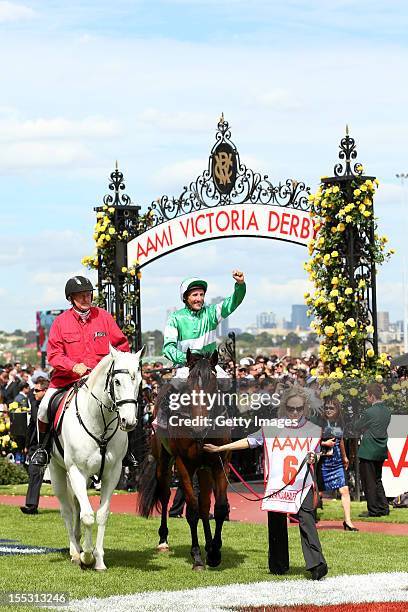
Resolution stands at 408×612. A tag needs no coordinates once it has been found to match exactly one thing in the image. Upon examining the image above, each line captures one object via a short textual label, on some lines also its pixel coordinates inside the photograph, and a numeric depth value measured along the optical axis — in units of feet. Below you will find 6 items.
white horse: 34.88
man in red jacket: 37.47
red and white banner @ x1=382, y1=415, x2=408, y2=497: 55.16
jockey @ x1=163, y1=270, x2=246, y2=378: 37.47
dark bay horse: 35.37
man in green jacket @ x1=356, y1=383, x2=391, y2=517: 51.98
